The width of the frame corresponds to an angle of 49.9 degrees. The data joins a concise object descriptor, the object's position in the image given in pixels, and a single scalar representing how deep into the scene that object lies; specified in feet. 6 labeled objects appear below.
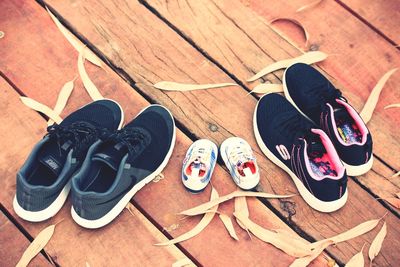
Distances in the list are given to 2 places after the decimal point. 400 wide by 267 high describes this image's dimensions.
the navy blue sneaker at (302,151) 3.87
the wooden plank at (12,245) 3.74
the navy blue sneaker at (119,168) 3.66
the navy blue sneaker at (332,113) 4.02
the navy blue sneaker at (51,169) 3.63
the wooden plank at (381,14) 4.83
